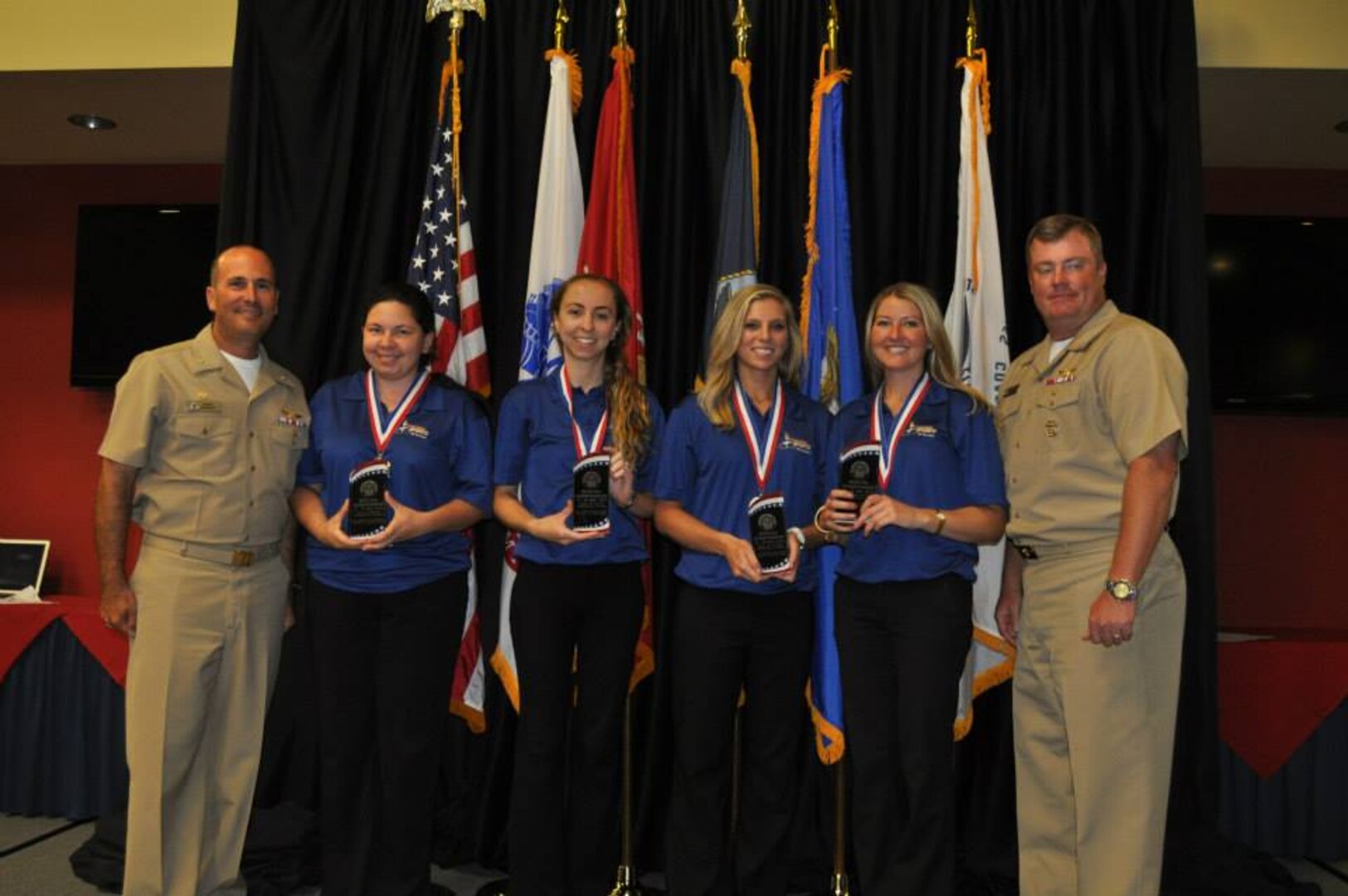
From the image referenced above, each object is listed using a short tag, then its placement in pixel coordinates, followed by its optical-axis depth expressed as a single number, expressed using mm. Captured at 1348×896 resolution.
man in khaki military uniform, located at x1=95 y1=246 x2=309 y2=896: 2691
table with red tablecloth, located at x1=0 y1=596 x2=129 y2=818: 3867
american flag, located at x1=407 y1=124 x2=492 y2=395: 3430
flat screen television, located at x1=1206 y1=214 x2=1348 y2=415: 4836
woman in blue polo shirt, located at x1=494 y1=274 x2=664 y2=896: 2645
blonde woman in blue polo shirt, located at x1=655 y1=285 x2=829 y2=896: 2596
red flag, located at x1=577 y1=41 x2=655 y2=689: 3434
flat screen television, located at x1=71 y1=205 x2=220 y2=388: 5289
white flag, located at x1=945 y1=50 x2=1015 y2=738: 3332
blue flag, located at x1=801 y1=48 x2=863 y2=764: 3152
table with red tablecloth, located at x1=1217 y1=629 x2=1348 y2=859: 3631
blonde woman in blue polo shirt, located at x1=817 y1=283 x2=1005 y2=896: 2488
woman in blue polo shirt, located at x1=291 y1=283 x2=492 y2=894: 2635
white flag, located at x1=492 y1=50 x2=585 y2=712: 3322
